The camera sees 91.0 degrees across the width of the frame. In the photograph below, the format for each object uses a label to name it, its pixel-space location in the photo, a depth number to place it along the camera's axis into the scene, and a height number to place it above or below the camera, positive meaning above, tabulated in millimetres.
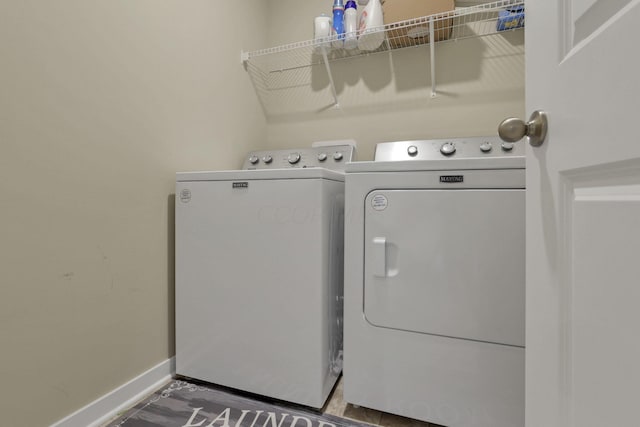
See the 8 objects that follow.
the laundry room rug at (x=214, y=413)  1138 -758
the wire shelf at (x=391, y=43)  1604 +1007
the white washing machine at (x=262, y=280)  1183 -269
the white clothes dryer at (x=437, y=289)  995 -255
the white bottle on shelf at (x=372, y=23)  1701 +1055
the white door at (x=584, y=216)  374 -1
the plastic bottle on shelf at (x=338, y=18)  1822 +1142
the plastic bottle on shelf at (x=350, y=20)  1784 +1107
